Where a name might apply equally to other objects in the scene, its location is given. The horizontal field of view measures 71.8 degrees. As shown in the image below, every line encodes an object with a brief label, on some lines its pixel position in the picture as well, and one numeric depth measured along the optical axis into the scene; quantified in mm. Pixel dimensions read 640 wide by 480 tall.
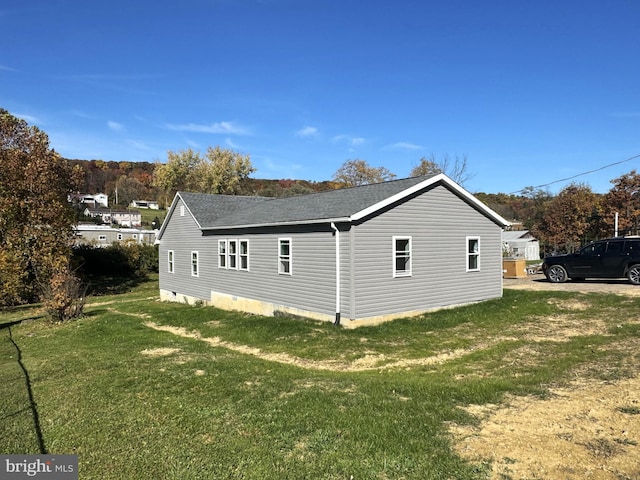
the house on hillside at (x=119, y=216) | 90688
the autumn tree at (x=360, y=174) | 60312
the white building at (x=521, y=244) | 48316
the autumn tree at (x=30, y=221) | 25000
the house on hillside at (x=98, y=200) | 116844
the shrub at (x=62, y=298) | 16516
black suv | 17156
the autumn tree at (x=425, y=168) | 49194
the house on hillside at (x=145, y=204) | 116450
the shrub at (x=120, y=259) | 37750
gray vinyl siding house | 12711
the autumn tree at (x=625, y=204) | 45531
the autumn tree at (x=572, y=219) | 50062
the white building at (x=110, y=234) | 53356
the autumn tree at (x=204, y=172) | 59500
